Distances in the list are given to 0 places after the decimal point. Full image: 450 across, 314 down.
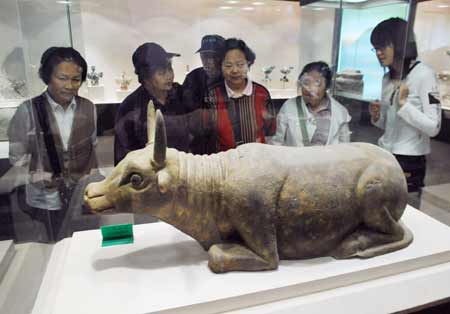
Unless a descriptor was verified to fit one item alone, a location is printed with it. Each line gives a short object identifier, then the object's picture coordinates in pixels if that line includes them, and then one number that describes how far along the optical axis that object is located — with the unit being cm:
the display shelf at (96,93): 168
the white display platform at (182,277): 110
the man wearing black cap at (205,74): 170
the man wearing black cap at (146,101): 163
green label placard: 144
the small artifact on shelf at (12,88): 147
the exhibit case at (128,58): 129
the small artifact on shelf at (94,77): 166
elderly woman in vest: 159
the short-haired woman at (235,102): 172
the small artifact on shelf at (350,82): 225
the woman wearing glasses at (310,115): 196
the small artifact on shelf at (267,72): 186
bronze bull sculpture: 112
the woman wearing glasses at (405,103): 212
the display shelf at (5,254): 137
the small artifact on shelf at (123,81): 165
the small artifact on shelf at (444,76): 256
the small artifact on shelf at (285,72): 193
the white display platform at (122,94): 166
